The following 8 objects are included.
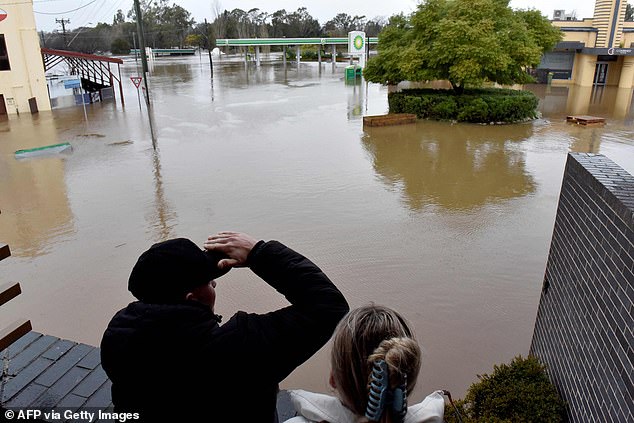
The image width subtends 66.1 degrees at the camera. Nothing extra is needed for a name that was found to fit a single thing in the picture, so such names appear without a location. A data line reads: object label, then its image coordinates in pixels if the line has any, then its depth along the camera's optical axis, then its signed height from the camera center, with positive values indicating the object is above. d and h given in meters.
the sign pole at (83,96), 19.73 -1.94
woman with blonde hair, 1.45 -0.91
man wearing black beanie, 1.61 -0.92
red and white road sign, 14.01 -0.83
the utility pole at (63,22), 53.53 +3.05
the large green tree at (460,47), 16.14 +0.02
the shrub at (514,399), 2.79 -2.00
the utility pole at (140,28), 13.17 +0.58
